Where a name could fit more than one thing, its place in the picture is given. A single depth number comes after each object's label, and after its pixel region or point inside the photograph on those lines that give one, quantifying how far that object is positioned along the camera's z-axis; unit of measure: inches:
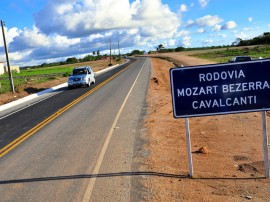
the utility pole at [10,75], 1155.2
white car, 1106.1
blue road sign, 245.1
